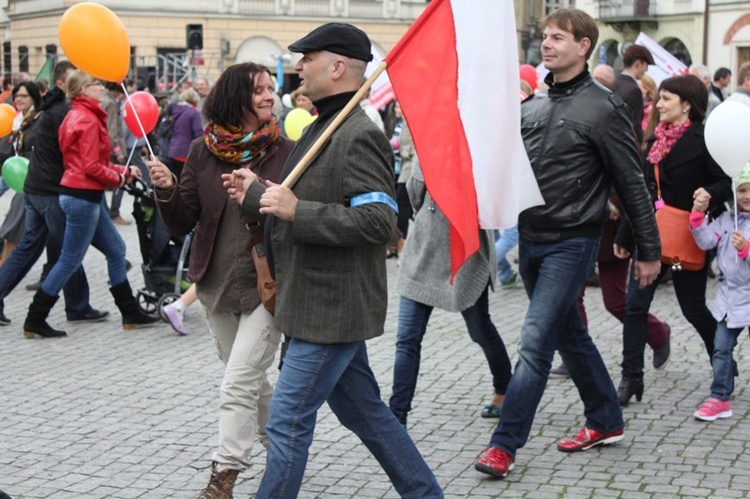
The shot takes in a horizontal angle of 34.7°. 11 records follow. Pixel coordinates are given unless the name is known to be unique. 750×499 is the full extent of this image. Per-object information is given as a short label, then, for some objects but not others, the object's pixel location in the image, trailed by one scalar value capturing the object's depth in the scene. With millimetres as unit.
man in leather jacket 5262
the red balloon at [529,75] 12900
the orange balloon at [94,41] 5613
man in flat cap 4109
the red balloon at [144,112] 8653
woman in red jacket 8289
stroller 9375
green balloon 9688
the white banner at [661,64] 13047
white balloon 6055
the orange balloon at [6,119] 11430
